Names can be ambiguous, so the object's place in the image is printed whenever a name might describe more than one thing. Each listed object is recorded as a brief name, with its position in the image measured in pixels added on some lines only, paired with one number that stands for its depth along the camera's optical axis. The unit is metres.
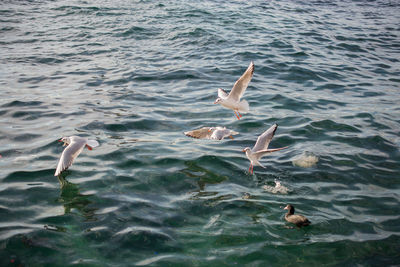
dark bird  5.51
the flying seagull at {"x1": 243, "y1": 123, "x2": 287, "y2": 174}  6.61
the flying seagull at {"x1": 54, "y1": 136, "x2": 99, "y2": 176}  6.44
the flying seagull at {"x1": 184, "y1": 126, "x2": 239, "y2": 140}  7.24
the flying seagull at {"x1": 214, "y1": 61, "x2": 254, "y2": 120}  7.24
